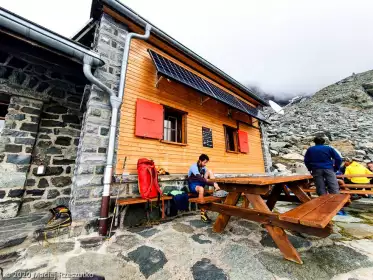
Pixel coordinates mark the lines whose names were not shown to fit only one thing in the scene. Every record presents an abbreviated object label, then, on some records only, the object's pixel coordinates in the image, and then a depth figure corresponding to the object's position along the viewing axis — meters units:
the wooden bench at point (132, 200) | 3.33
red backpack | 3.75
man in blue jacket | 3.63
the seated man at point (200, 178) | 3.89
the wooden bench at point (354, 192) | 3.95
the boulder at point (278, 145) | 12.77
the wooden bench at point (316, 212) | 1.57
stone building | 3.35
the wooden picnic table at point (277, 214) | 1.77
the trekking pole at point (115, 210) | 3.23
